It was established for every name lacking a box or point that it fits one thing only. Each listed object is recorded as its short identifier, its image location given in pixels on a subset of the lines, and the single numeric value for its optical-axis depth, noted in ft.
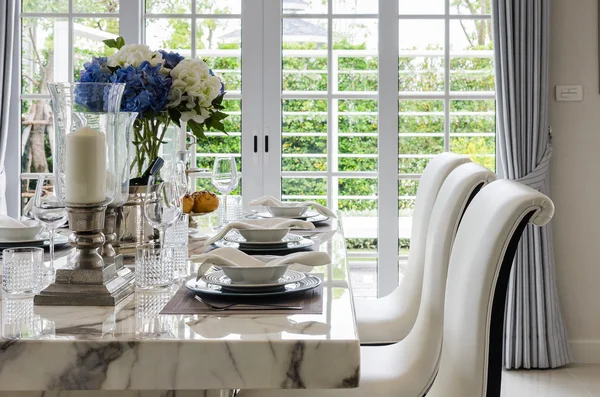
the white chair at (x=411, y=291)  7.95
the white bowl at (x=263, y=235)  6.82
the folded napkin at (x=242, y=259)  4.63
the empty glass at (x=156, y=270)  4.99
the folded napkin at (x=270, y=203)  9.34
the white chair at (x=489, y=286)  4.63
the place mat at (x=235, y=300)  4.28
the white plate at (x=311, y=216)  8.84
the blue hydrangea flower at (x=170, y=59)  6.68
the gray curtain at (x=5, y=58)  12.69
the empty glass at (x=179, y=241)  5.67
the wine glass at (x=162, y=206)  5.41
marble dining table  3.64
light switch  13.02
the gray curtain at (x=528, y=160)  12.55
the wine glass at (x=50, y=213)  5.69
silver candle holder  4.51
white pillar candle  4.57
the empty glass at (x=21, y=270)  4.72
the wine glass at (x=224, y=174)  8.55
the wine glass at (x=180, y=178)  6.73
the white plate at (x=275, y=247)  6.66
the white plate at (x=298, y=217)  8.97
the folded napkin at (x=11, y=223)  7.16
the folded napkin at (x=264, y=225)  6.15
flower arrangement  6.32
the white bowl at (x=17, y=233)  6.82
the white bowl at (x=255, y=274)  4.66
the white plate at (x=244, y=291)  4.57
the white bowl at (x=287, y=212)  9.02
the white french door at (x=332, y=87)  13.21
